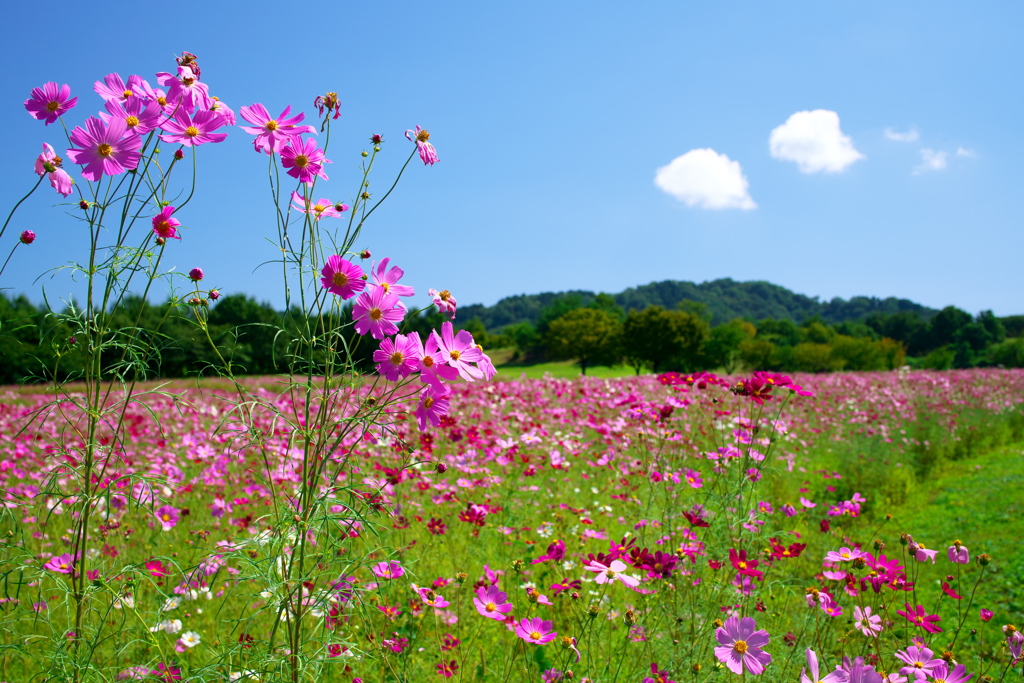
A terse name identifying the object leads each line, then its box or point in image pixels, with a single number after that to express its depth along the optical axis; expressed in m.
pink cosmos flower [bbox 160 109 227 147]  1.23
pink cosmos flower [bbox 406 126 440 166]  1.35
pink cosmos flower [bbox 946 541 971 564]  1.75
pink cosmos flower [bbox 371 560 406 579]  1.65
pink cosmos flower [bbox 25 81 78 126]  1.31
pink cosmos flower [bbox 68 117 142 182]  1.19
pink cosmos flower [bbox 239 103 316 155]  1.24
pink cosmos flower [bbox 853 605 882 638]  1.65
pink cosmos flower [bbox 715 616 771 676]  1.27
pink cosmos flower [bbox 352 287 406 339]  1.20
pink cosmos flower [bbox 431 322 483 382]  1.18
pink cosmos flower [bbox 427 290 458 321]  1.27
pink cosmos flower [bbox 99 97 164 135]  1.23
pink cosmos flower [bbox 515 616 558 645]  1.47
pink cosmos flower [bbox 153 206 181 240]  1.32
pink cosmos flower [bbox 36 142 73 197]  1.30
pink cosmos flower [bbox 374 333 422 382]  1.16
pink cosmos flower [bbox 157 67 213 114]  1.27
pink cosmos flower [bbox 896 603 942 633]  1.78
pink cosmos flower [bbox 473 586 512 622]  1.57
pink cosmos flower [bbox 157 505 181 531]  2.52
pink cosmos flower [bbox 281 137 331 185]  1.25
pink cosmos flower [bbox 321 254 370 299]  1.16
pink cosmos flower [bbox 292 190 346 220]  1.37
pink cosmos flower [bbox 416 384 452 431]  1.21
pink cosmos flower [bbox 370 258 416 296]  1.29
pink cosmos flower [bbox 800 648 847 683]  1.16
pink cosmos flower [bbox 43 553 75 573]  1.87
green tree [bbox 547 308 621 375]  40.69
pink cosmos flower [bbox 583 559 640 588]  1.63
